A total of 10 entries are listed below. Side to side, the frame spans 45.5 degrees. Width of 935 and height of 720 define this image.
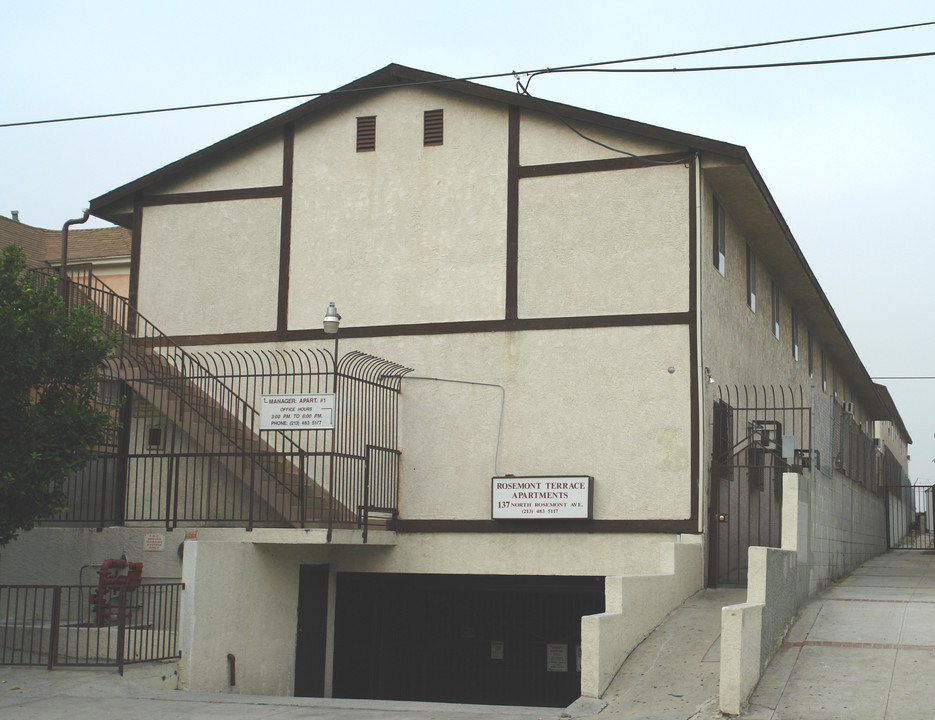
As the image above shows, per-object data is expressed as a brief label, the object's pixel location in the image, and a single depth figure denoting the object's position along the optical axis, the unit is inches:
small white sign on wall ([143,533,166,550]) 628.4
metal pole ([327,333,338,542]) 563.7
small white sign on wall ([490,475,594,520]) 617.0
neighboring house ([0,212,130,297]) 1290.6
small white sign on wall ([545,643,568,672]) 709.4
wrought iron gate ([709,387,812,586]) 616.1
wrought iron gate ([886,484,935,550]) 1174.0
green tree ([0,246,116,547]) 516.4
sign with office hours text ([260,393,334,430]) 601.6
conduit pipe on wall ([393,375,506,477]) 642.9
